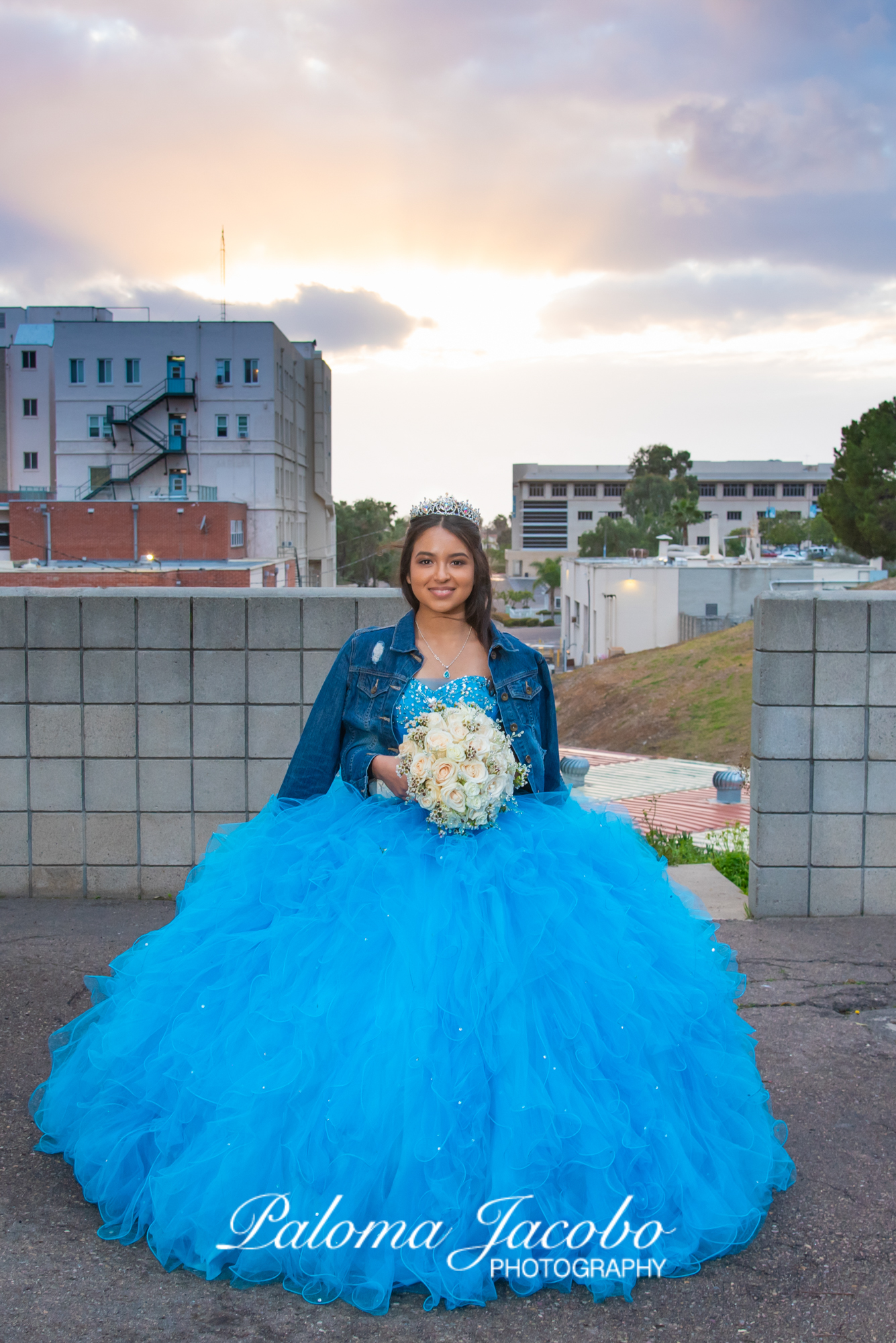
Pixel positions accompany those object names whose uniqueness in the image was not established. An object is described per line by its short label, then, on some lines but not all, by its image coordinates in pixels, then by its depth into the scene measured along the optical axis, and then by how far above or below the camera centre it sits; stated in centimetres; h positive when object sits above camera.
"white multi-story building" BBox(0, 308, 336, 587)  5956 +964
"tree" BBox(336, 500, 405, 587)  9138 +447
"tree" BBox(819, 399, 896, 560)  5138 +549
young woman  288 -134
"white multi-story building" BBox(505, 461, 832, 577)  15938 +1451
